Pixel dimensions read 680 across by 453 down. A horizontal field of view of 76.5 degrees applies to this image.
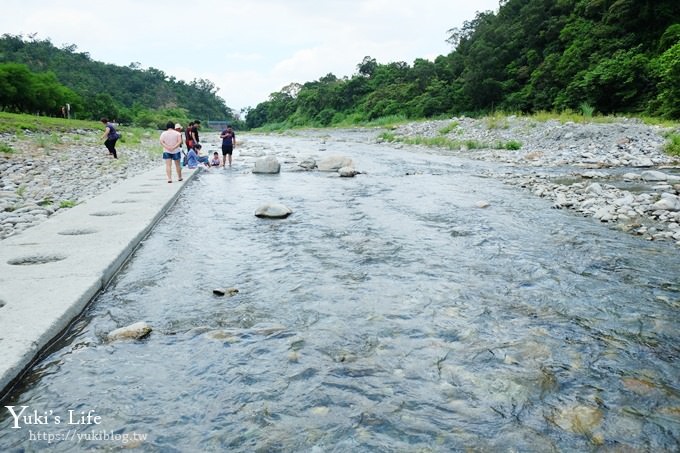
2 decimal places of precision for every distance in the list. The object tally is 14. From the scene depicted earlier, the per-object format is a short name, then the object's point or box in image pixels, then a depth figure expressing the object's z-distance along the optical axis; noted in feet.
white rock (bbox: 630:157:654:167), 45.16
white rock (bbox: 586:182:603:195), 32.21
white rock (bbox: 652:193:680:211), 25.71
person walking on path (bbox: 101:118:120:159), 57.77
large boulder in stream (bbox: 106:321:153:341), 11.90
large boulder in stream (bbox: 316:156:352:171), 54.03
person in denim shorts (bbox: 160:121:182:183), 36.86
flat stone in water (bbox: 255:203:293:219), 27.50
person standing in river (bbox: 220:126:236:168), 54.13
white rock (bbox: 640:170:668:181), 36.13
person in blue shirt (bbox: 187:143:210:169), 52.44
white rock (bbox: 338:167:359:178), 47.93
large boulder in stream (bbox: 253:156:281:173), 51.37
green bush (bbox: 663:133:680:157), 49.16
